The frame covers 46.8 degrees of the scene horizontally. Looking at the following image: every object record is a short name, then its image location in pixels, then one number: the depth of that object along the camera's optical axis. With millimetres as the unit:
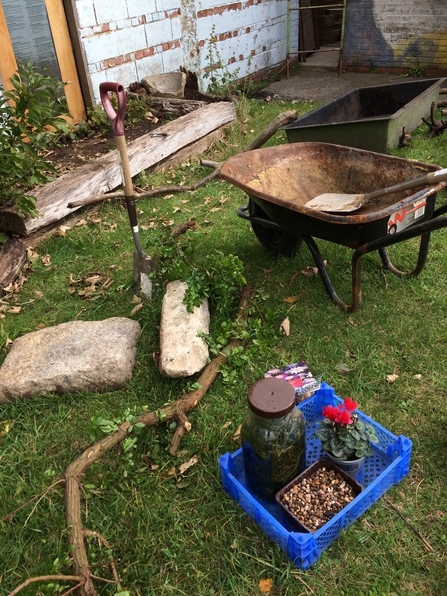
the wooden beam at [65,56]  5641
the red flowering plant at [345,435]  2299
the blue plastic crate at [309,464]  2090
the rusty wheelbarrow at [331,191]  2977
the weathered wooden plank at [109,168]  4582
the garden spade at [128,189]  3326
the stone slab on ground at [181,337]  2924
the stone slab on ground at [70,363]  3000
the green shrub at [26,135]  3961
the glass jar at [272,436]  2061
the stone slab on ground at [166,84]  6820
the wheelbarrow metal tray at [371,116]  4938
